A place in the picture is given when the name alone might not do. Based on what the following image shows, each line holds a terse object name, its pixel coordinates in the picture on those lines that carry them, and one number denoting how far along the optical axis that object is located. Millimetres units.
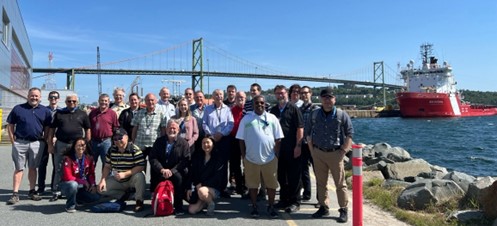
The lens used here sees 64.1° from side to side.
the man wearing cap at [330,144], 5348
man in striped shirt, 5761
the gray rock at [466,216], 4980
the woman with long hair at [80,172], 5766
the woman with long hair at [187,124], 6138
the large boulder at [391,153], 12500
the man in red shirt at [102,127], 6656
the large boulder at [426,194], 5746
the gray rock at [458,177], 7427
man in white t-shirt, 5539
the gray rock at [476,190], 5502
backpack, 5383
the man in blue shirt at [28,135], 6262
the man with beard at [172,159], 5668
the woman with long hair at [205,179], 5590
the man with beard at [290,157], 5848
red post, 4582
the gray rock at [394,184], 7234
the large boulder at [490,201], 4914
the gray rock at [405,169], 8828
